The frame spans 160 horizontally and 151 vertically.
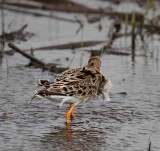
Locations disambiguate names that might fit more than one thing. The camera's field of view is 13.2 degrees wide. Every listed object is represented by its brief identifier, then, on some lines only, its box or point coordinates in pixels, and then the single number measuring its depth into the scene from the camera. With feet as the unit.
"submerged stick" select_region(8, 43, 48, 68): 34.37
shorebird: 25.32
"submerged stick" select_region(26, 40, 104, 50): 40.45
